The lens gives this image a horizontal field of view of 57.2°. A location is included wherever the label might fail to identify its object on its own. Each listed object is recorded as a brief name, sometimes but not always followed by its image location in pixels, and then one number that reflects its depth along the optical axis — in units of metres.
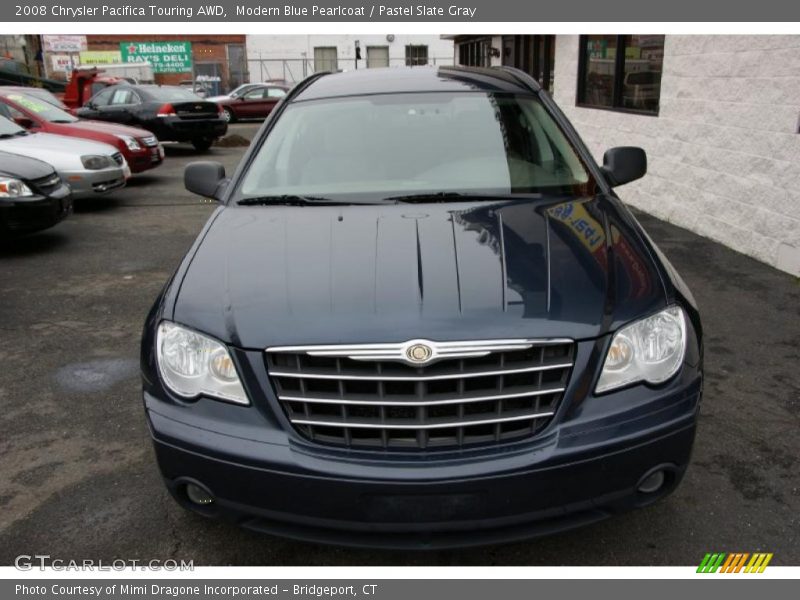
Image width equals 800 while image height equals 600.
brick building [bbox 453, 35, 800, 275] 6.33
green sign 39.31
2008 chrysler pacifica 2.25
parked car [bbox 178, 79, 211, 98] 32.94
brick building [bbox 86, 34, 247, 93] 39.88
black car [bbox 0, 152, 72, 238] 7.01
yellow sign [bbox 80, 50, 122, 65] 40.09
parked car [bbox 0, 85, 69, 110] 11.48
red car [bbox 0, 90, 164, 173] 10.80
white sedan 9.23
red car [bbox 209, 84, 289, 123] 25.48
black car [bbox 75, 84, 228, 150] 15.84
